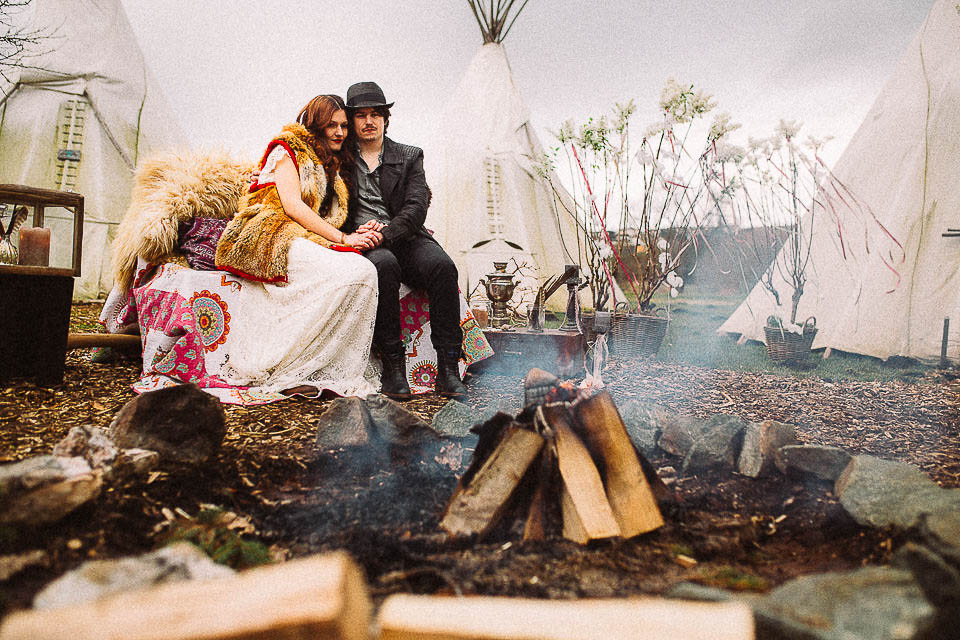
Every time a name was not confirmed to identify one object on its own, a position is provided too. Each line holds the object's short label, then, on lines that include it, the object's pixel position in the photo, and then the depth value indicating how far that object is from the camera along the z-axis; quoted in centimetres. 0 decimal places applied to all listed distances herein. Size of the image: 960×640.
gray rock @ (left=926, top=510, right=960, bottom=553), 78
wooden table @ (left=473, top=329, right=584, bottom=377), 273
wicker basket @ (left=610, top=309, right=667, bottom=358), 357
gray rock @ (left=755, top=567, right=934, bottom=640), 60
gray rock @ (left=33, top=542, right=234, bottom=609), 62
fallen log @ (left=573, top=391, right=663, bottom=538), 106
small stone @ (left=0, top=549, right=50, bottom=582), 72
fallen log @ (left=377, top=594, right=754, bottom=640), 55
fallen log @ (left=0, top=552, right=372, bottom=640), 52
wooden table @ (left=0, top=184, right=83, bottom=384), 200
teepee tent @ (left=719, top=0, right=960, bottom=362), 370
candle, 201
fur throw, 238
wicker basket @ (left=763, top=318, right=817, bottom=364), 354
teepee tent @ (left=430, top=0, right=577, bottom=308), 647
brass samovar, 291
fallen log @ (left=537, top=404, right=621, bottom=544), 100
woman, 215
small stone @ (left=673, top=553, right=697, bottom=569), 96
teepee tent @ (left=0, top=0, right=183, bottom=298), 574
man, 226
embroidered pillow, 239
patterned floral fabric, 218
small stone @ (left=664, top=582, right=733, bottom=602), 69
